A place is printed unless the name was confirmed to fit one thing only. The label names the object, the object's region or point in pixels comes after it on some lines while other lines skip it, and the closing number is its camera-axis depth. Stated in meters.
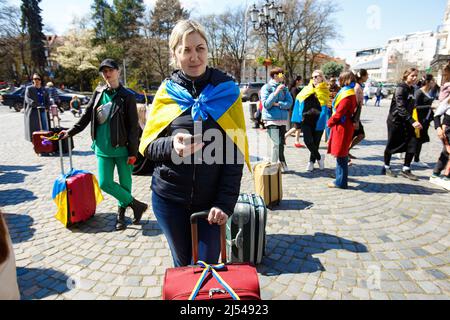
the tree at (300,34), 35.06
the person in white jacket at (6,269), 1.17
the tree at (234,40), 48.16
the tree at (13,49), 34.11
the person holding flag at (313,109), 6.25
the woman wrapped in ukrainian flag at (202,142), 1.81
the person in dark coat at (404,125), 5.87
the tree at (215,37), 47.12
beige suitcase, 4.58
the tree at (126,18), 47.97
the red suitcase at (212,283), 1.35
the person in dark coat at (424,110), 6.47
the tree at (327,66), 39.17
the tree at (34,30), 50.62
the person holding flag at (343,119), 5.09
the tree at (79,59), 45.81
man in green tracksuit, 3.58
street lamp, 15.84
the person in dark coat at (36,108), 8.73
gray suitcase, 3.05
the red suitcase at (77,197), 3.93
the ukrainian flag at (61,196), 3.90
